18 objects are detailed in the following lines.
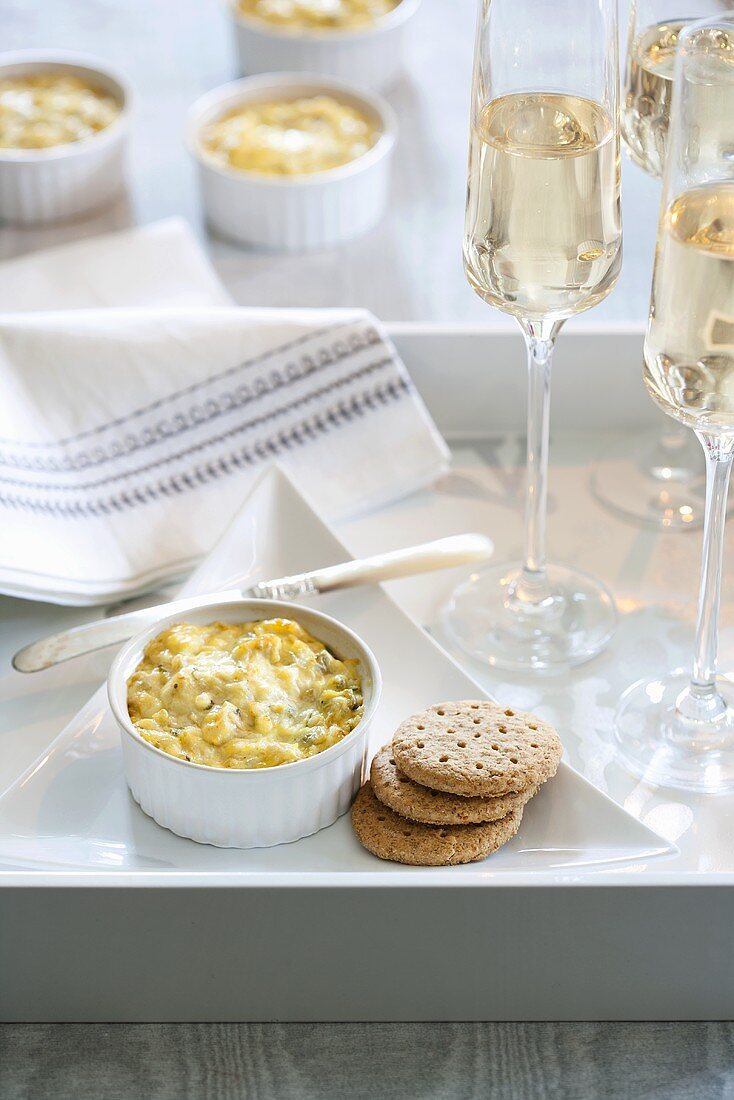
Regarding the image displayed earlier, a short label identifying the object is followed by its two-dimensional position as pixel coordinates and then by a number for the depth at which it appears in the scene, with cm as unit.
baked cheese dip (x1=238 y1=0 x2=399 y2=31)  151
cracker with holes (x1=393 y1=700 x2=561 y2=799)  95
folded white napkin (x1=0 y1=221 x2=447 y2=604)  114
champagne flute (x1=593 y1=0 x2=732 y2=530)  104
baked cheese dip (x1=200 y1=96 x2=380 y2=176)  138
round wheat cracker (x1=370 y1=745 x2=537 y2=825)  95
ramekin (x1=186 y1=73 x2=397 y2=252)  137
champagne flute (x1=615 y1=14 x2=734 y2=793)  92
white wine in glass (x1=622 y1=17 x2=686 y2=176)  104
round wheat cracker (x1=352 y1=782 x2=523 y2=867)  96
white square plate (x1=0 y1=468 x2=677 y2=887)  93
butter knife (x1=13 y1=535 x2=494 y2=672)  105
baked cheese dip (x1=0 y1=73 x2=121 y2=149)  140
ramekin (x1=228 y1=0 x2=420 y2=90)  149
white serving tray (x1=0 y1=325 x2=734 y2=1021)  92
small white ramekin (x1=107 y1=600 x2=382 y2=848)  96
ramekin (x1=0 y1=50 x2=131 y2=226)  139
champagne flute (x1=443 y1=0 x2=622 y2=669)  98
